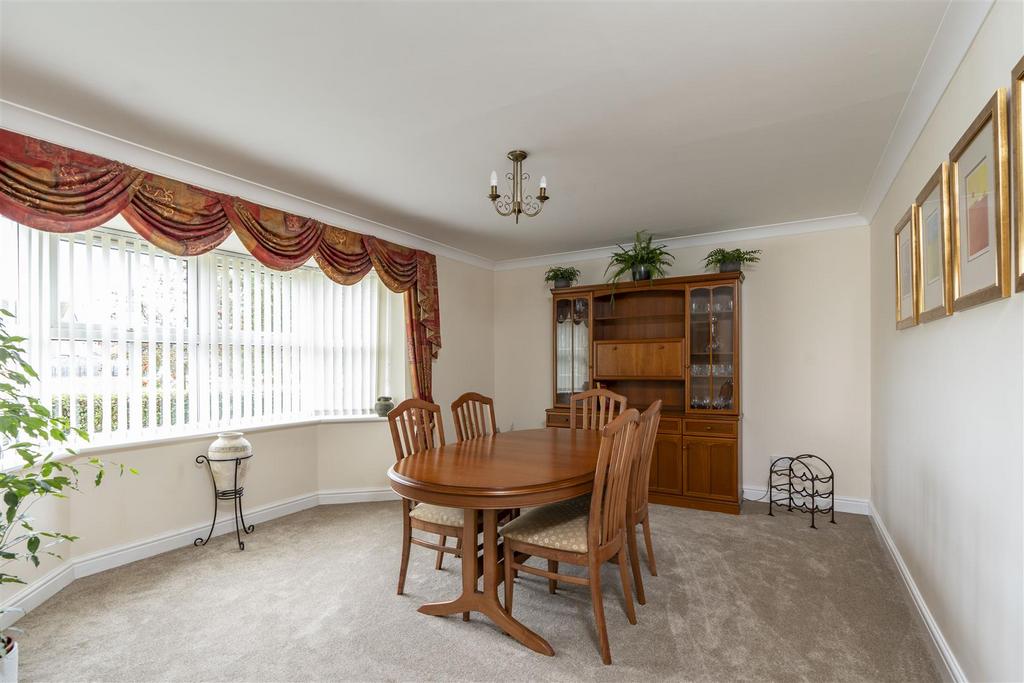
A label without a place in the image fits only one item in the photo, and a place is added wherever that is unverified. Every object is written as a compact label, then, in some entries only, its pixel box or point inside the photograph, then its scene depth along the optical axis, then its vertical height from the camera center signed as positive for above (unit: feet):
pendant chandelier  8.69 +3.50
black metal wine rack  13.85 -4.02
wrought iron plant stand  11.49 -3.53
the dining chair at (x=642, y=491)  8.69 -2.70
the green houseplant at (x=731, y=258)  14.34 +2.50
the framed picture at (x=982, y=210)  4.83 +1.46
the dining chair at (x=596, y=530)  7.09 -2.90
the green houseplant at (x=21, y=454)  5.35 -1.32
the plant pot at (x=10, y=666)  5.82 -3.81
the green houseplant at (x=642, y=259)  15.24 +2.65
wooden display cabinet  14.15 -0.65
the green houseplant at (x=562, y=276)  17.30 +2.38
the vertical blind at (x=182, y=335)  9.67 +0.24
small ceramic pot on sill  15.16 -1.89
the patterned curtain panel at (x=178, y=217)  9.36 +2.55
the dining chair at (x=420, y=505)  8.45 -2.88
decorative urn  11.48 -2.55
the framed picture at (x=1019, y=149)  4.42 +1.77
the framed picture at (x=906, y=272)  8.36 +1.30
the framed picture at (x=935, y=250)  6.52 +1.37
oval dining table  6.97 -2.06
